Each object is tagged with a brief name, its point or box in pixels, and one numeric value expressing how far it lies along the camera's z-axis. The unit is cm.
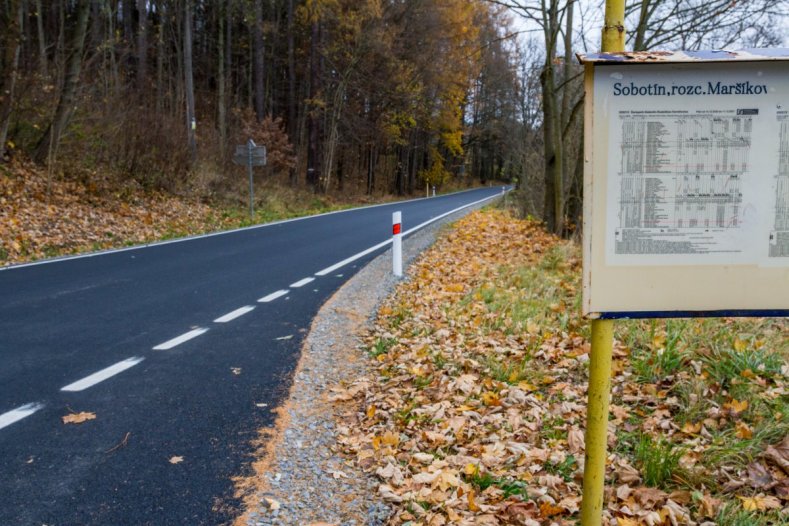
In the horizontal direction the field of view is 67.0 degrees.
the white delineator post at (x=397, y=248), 1009
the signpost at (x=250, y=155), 2064
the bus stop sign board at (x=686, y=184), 237
